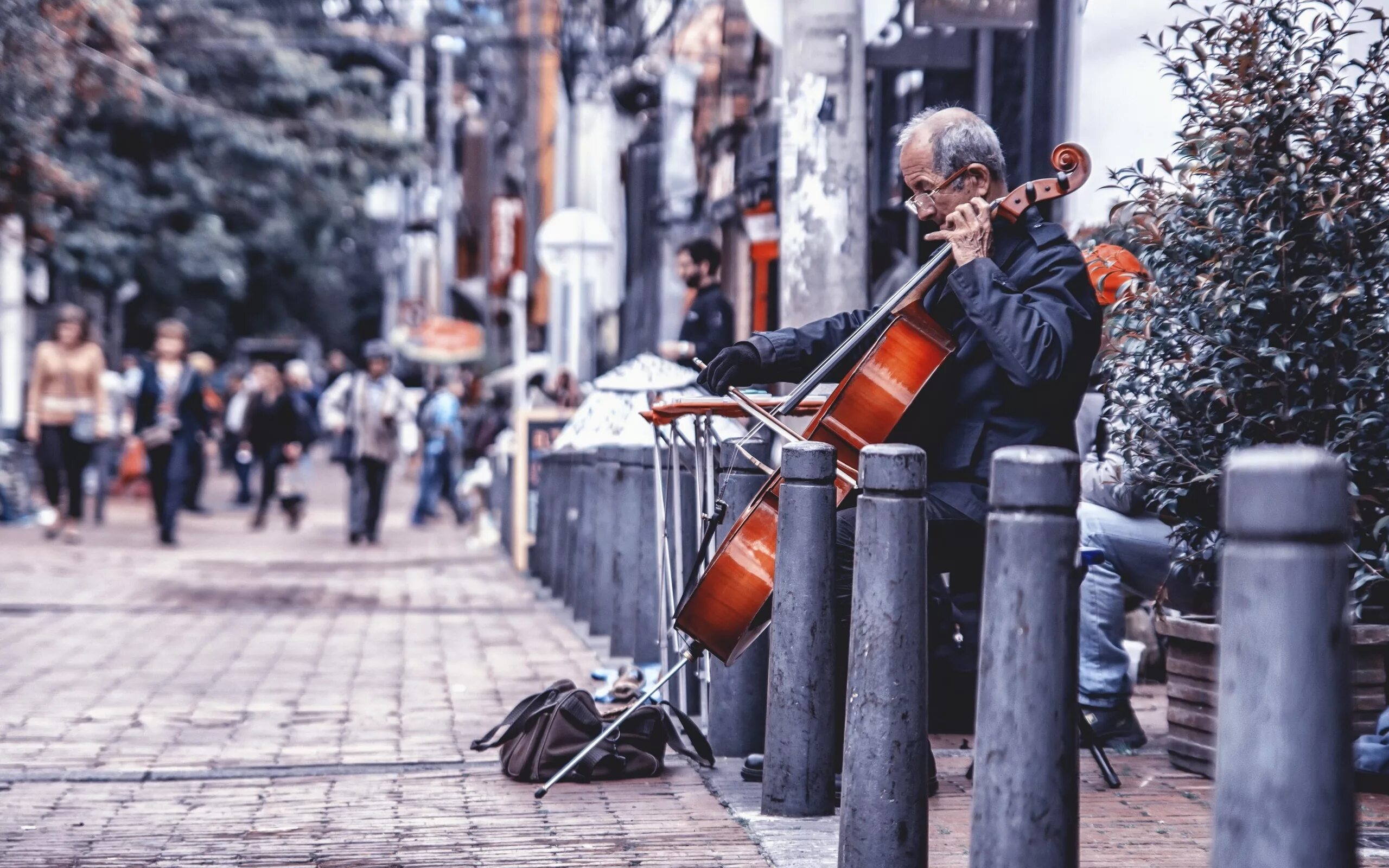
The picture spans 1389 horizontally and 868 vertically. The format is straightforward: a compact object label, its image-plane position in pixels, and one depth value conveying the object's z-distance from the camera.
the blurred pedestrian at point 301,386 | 20.67
